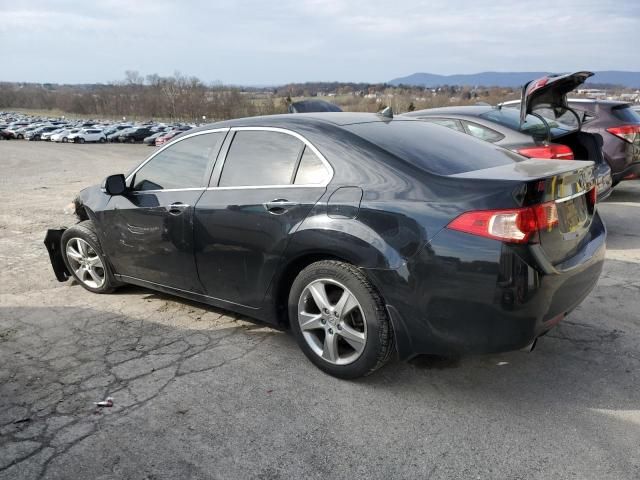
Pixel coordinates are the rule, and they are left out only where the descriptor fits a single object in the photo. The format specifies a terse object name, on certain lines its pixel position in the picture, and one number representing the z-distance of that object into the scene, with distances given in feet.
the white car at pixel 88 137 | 182.60
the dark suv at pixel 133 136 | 183.32
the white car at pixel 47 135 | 205.16
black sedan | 9.01
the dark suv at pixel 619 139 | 26.50
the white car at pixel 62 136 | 192.13
